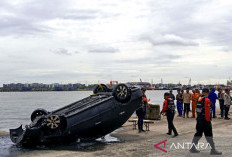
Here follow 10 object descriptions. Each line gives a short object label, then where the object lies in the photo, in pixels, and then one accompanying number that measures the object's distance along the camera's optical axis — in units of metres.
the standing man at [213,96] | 17.19
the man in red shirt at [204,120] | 8.56
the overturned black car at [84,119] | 11.01
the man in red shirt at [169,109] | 11.82
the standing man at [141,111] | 13.22
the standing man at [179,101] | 18.31
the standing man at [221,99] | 17.73
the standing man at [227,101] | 16.86
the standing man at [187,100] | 17.88
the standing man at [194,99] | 17.58
